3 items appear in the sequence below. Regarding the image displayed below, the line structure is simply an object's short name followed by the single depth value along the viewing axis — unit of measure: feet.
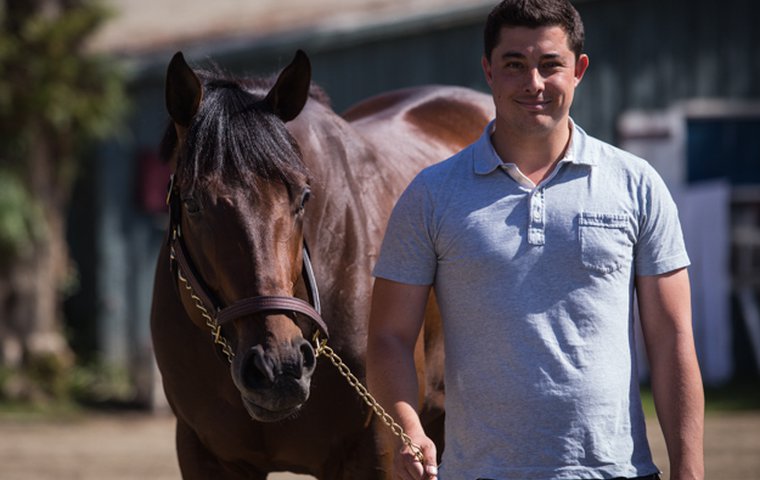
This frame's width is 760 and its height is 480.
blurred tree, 65.98
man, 17.11
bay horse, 19.63
